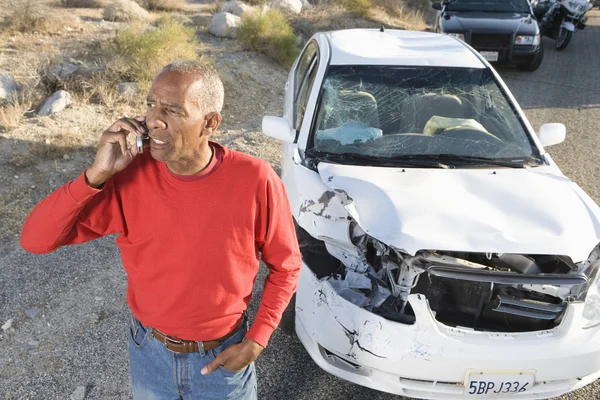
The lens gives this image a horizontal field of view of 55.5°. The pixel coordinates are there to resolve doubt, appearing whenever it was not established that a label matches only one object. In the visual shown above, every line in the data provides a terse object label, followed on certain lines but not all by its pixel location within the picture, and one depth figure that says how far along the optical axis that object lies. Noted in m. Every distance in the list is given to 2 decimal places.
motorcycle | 12.35
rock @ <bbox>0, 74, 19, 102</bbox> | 6.39
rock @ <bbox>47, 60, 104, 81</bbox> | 6.96
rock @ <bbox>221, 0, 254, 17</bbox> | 12.10
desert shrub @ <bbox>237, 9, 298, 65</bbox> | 9.57
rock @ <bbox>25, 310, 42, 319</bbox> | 3.60
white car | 2.70
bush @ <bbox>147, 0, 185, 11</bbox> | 12.16
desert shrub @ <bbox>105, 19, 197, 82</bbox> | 7.45
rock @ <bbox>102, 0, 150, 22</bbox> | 10.70
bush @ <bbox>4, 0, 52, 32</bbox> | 9.12
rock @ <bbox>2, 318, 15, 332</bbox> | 3.47
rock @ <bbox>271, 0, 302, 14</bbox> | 13.05
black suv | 9.60
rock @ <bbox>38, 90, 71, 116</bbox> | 6.36
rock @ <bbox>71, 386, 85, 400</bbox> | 2.96
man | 1.77
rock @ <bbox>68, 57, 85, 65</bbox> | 7.86
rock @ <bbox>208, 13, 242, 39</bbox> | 10.74
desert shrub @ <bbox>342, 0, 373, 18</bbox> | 13.47
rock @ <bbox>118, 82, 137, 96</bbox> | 7.02
